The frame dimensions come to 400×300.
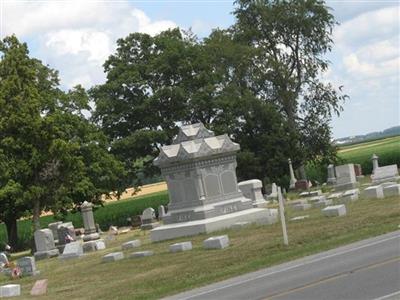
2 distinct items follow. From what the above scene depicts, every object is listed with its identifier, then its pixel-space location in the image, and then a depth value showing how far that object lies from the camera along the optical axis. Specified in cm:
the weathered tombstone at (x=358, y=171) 5321
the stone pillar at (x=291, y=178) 4927
